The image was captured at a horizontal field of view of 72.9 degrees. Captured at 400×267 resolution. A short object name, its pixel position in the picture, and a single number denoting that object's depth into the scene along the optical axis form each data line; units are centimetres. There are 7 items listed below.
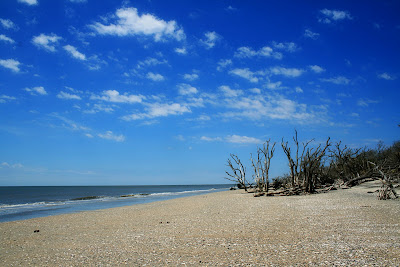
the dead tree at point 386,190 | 1292
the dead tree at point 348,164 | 2581
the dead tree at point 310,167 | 1902
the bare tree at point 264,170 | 2052
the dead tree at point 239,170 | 2345
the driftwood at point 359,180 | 2107
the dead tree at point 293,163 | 1973
